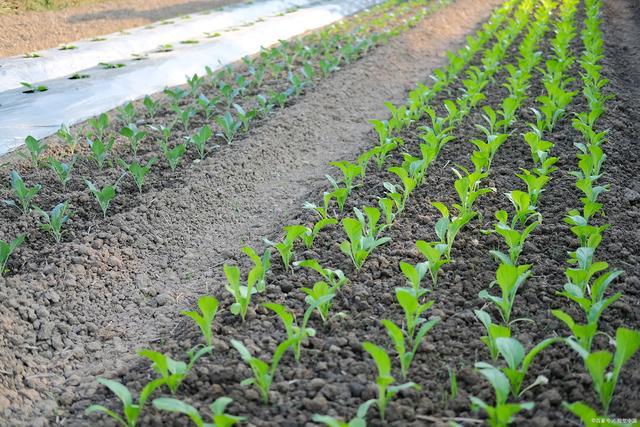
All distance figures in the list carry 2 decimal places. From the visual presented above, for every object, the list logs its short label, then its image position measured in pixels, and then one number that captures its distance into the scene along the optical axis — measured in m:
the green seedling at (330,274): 3.21
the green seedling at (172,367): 2.52
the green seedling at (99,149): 5.18
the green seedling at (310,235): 3.81
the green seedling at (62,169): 4.84
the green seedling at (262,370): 2.52
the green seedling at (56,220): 4.15
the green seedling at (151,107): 6.40
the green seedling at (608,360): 2.28
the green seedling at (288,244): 3.52
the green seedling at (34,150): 5.08
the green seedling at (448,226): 3.60
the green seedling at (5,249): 3.76
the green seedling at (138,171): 4.82
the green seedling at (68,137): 5.59
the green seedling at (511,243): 3.35
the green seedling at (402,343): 2.55
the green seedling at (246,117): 6.12
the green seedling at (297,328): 2.73
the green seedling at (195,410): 2.21
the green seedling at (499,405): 2.14
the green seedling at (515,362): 2.45
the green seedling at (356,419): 2.18
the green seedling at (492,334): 2.60
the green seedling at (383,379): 2.33
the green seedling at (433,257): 3.28
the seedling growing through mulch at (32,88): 7.12
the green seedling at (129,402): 2.41
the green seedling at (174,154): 5.25
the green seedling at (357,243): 3.51
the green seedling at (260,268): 3.25
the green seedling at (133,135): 5.46
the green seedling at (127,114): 6.18
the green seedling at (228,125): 5.90
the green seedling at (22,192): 4.41
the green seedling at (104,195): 4.42
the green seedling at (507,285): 2.92
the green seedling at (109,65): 8.59
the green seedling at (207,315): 2.82
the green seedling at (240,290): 3.14
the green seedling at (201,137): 5.52
